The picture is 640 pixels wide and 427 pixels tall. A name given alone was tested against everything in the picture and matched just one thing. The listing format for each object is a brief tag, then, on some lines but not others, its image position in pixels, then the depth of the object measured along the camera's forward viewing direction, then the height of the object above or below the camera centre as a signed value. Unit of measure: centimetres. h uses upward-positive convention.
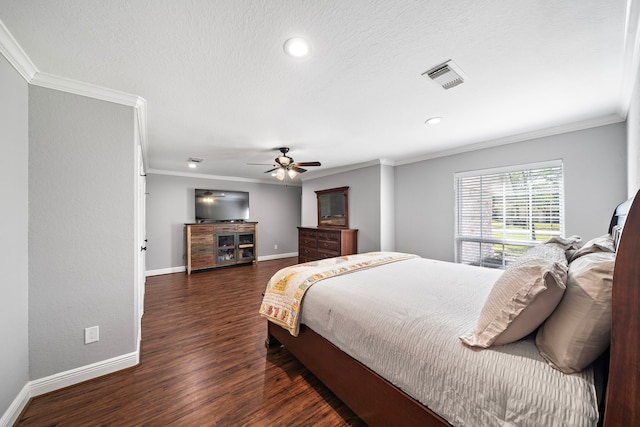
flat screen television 588 +23
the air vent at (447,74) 169 +105
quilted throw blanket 199 -67
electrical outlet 193 -99
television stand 544 -75
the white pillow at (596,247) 126 -19
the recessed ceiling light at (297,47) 143 +105
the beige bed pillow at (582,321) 83 -40
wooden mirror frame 537 +4
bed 73 -67
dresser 500 -66
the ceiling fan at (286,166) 362 +75
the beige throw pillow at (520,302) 95 -38
